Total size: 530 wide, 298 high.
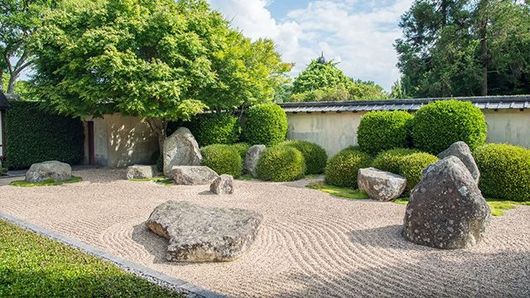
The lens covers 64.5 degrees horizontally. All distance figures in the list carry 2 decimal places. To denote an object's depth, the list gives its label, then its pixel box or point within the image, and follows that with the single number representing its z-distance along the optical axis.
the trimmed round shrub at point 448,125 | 10.56
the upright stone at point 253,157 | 14.09
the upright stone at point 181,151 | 14.41
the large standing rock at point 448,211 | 6.39
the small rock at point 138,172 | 13.96
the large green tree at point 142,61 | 12.36
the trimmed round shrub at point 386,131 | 11.70
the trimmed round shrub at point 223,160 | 13.72
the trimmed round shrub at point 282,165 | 13.08
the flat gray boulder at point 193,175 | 12.77
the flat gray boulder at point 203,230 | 6.03
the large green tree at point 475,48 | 21.06
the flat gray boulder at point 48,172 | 13.31
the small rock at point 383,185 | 9.93
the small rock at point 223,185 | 11.32
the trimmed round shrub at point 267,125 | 15.04
